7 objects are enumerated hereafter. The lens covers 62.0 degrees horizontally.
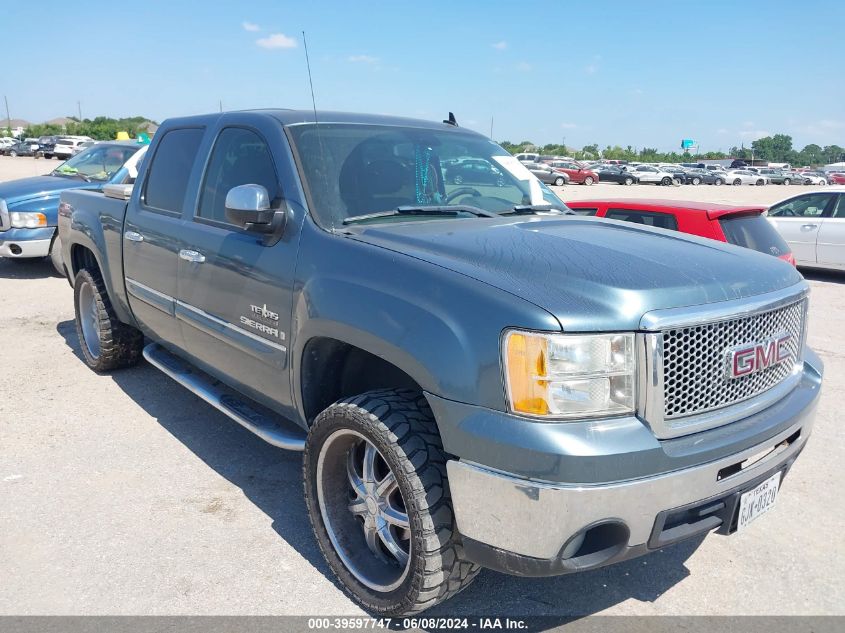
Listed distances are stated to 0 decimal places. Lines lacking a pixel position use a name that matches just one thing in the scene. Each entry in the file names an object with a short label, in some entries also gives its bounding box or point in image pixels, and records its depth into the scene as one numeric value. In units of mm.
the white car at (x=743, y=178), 56094
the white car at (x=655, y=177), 52062
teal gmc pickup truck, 2199
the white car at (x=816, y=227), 10578
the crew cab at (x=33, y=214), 9102
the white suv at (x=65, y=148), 49125
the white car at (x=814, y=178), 58156
